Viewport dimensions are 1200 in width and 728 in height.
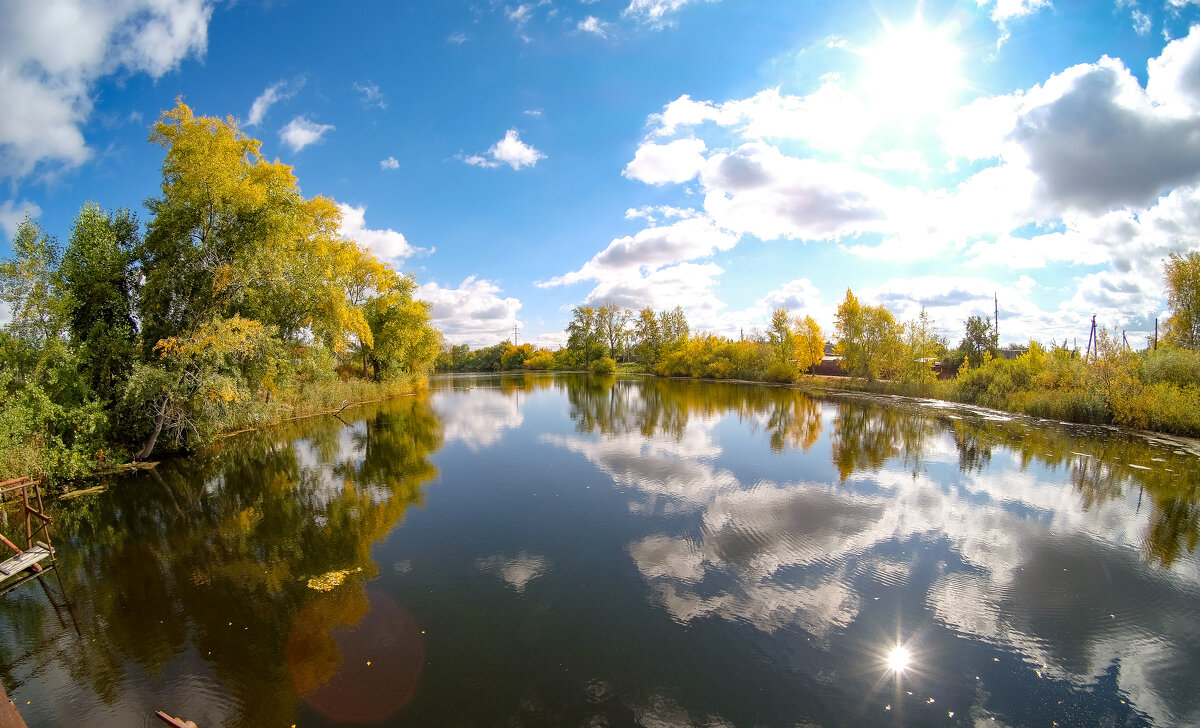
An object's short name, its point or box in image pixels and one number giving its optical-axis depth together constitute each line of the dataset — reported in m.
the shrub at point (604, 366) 74.31
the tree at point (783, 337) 48.00
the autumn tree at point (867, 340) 36.44
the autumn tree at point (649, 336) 74.44
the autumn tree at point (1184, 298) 21.77
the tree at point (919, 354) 34.16
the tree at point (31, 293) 11.90
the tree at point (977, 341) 38.25
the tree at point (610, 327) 82.38
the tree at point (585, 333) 83.19
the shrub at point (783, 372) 47.19
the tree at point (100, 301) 13.40
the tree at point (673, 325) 73.96
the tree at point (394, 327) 36.41
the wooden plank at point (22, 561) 6.45
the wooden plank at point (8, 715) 2.63
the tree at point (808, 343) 47.62
